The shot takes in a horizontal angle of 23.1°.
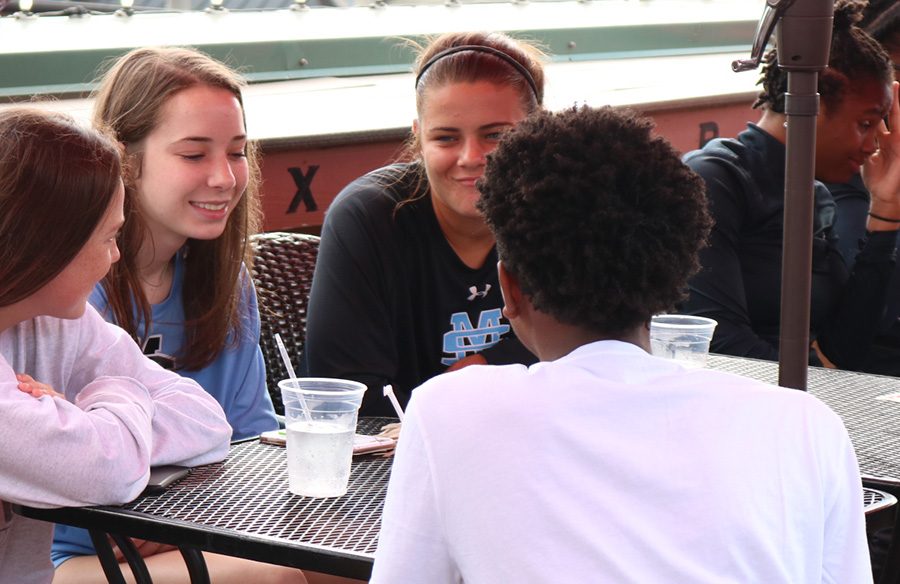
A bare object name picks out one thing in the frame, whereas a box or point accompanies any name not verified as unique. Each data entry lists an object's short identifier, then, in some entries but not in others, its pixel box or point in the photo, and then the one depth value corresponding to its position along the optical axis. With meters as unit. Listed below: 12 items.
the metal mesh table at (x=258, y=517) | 2.23
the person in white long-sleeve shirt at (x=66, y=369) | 2.31
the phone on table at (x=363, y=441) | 2.55
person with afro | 1.90
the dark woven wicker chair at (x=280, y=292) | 3.26
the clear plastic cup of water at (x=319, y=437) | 2.37
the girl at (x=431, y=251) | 2.89
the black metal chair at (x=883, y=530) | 2.41
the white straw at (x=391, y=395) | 2.40
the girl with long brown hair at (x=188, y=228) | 2.86
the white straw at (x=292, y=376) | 2.40
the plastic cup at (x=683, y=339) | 2.76
